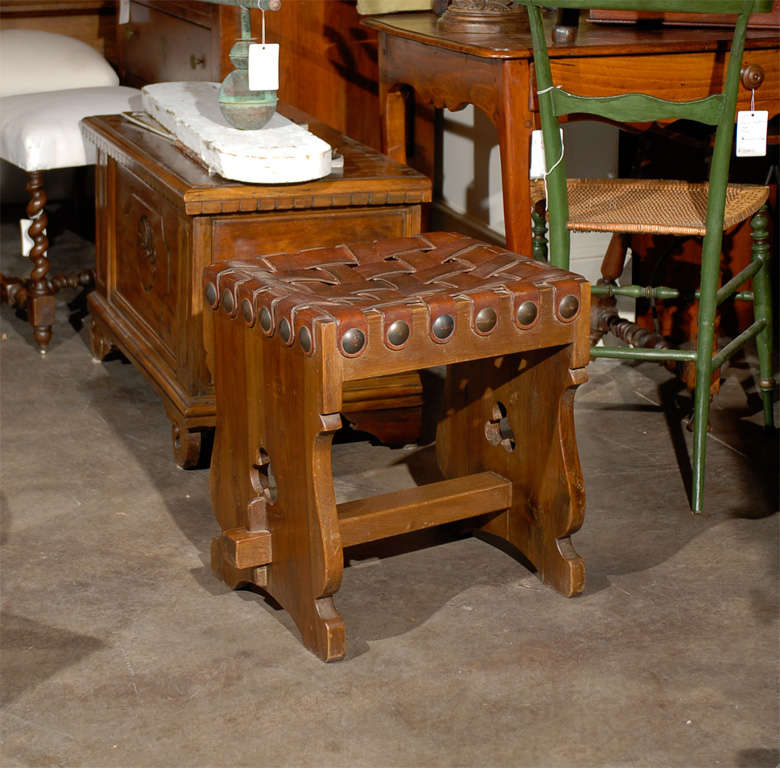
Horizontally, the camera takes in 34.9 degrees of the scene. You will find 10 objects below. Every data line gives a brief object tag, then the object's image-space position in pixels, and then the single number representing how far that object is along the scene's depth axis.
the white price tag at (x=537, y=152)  2.55
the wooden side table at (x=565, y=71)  2.50
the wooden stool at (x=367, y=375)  1.89
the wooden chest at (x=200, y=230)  2.47
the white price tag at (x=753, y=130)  2.53
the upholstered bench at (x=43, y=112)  3.21
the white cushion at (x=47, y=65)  3.66
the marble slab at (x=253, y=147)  2.44
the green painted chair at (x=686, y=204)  2.32
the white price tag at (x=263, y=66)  2.44
